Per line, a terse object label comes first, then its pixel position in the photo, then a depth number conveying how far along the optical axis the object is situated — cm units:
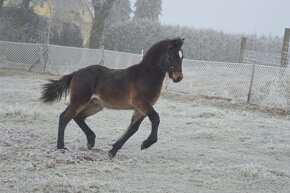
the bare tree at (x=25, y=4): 2912
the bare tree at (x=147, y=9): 5444
